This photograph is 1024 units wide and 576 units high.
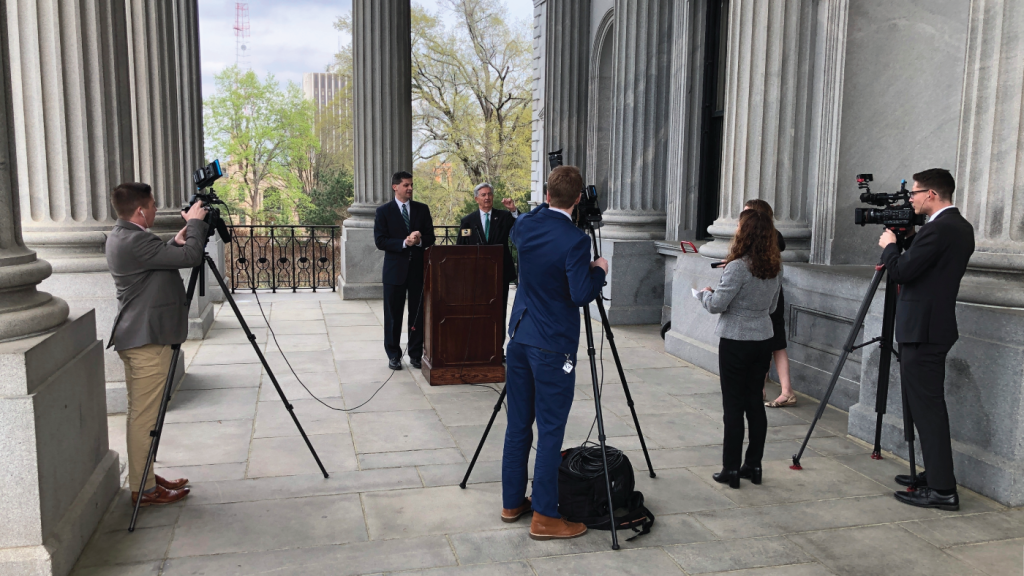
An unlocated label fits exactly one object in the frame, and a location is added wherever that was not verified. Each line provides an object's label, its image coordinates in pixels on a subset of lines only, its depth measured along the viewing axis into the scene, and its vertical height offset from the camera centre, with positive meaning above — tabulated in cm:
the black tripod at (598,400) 424 -122
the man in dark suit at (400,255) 843 -74
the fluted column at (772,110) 770 +83
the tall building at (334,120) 4719 +425
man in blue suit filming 408 -74
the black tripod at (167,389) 443 -120
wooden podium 762 -127
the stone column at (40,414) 355 -114
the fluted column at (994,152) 491 +27
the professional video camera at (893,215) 502 -15
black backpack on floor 441 -178
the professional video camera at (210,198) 486 -8
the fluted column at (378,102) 1409 +156
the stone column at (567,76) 1480 +218
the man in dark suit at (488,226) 805 -40
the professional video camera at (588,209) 459 -12
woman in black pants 486 -82
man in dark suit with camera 471 -72
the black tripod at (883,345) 519 -105
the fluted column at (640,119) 1130 +106
